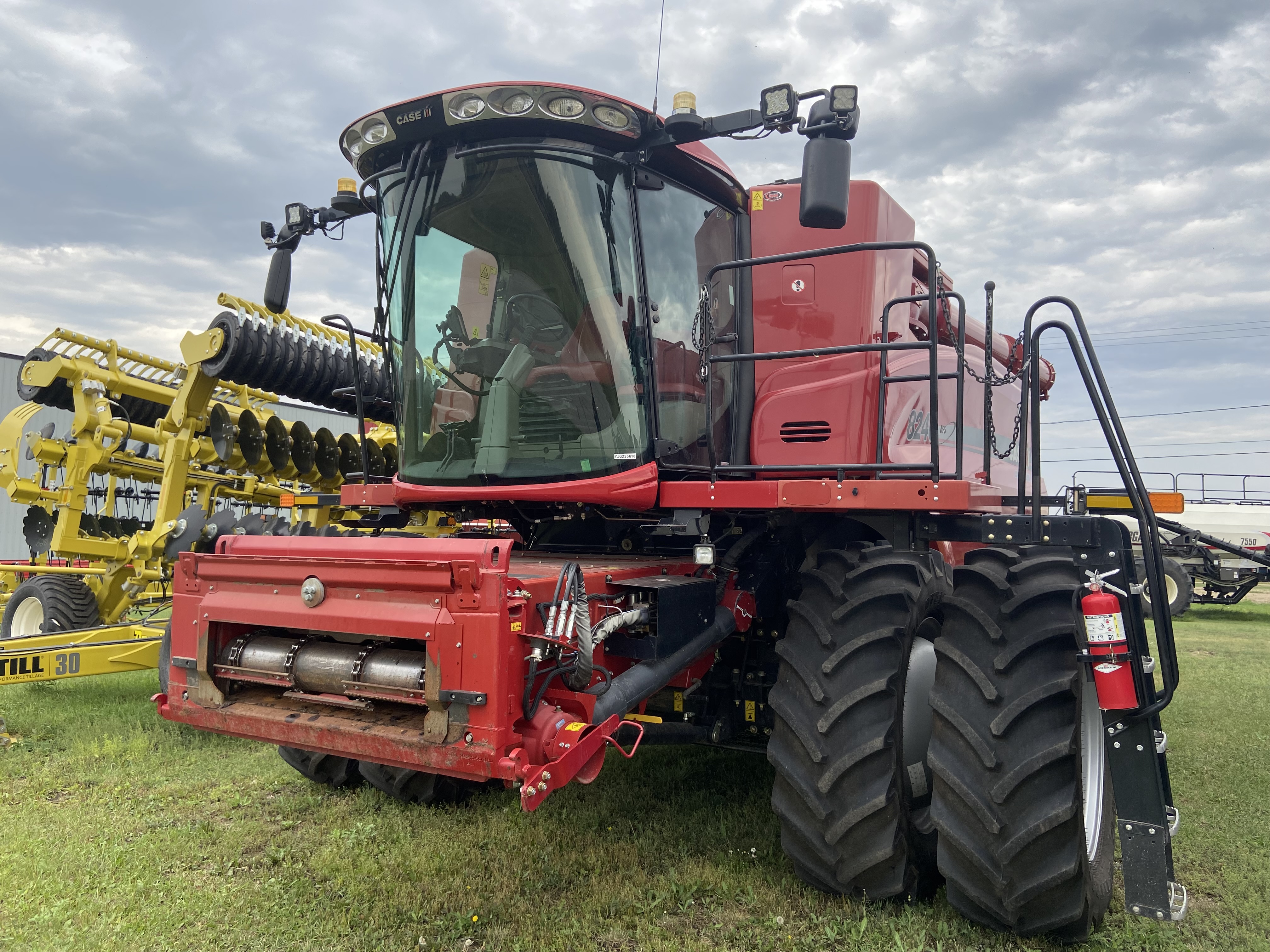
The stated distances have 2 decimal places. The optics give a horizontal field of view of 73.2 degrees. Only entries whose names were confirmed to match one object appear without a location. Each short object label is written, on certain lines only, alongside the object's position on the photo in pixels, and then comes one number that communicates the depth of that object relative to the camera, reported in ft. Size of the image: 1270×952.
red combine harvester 9.28
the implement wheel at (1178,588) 43.55
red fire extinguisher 9.68
